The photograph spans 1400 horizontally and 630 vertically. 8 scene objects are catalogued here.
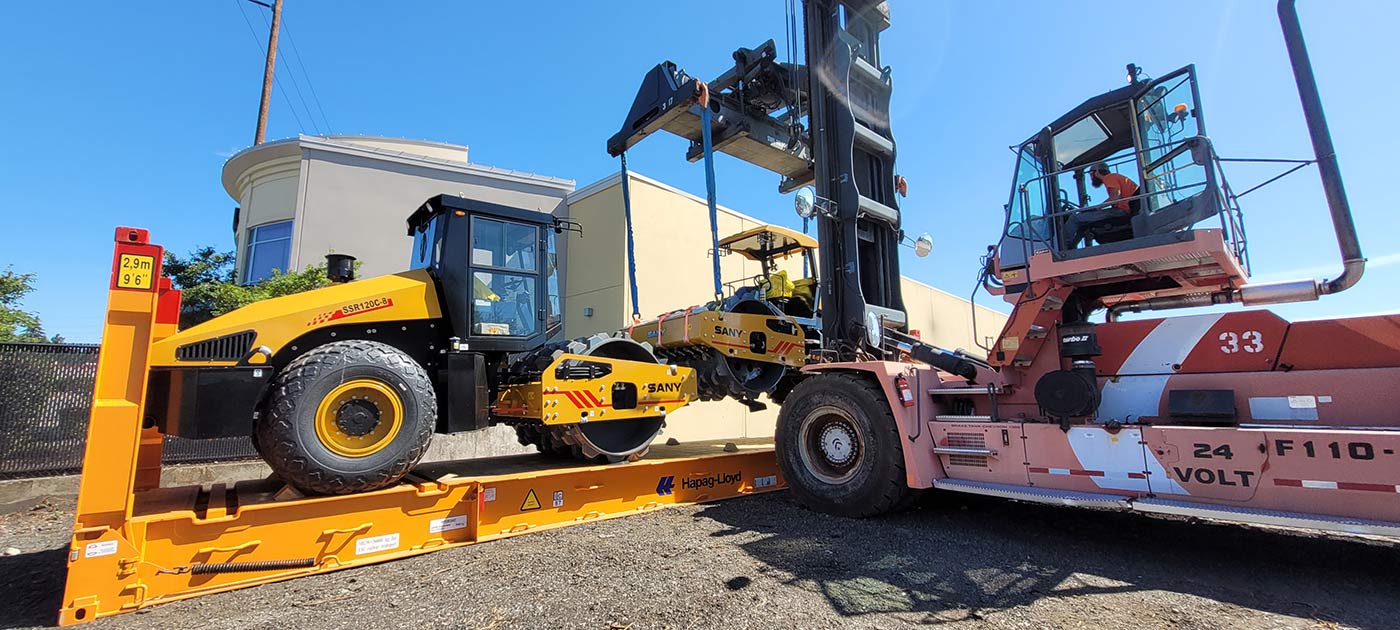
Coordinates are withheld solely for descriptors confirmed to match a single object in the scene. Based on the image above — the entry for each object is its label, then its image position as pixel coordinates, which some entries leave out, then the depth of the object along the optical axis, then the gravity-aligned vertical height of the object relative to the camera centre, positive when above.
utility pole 16.02 +8.29
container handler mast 3.86 +0.16
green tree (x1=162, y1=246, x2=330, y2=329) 12.10 +2.84
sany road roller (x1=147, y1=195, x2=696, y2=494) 4.09 +0.36
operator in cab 4.89 +1.49
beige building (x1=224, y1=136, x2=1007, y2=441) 13.37 +4.53
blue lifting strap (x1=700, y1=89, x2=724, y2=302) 7.37 +3.01
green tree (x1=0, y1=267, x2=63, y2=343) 10.95 +2.03
